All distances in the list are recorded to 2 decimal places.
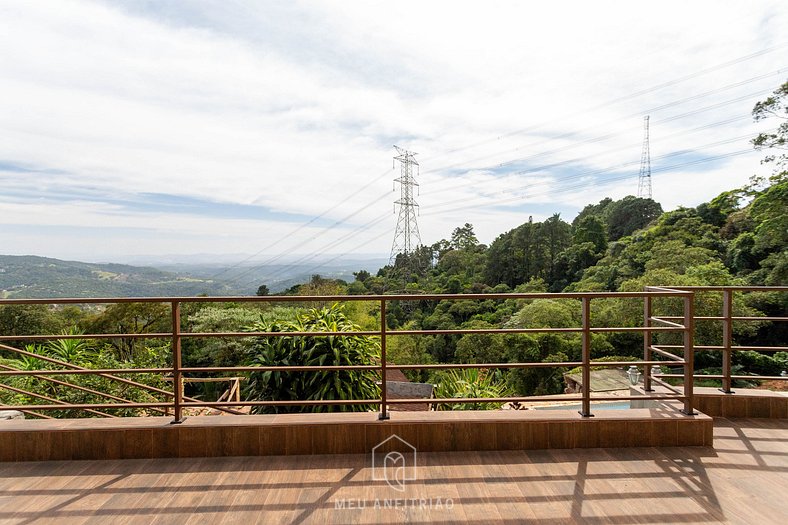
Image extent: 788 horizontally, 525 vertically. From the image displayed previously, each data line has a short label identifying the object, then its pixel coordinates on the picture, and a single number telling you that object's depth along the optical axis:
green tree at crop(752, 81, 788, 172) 16.38
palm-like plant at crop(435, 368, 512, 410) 5.64
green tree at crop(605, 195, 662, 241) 38.99
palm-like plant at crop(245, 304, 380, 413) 3.91
